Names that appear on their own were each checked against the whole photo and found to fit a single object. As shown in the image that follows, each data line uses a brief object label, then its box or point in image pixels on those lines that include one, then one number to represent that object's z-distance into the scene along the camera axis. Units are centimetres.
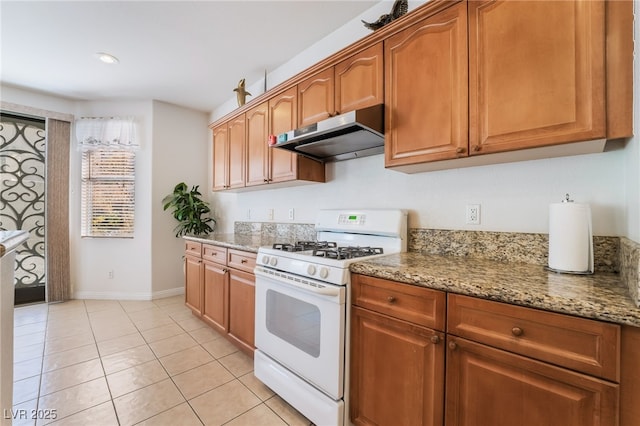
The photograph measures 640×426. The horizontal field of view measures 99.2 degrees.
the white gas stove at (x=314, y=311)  137
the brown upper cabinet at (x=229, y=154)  279
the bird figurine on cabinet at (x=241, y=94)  285
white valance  354
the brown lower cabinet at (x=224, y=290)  210
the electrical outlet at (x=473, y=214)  155
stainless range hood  153
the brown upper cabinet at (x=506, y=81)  101
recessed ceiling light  259
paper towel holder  112
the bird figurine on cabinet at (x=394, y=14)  169
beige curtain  343
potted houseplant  364
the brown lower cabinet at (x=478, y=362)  77
